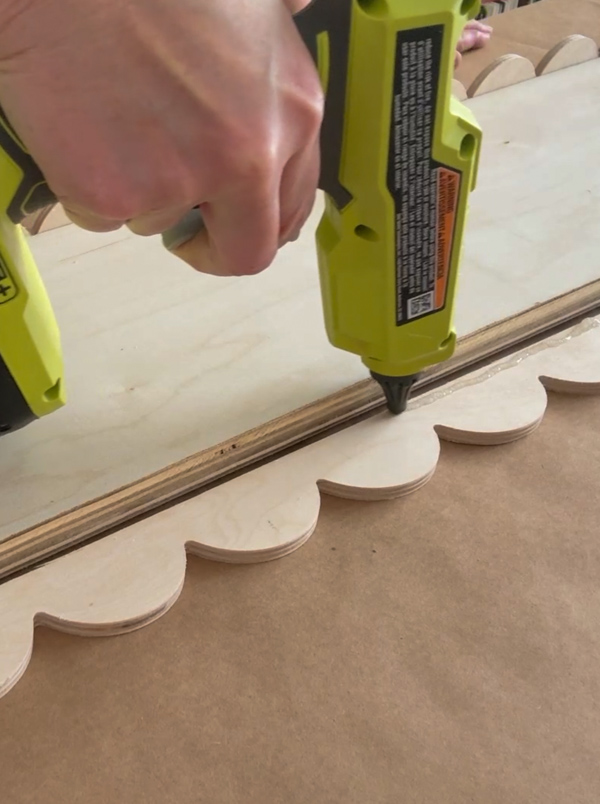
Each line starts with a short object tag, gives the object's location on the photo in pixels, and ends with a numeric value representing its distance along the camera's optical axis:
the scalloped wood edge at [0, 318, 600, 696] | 0.66
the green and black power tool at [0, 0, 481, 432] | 0.56
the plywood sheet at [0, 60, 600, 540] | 0.78
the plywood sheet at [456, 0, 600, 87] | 1.48
